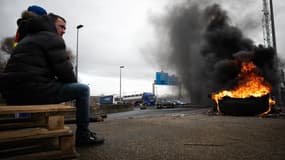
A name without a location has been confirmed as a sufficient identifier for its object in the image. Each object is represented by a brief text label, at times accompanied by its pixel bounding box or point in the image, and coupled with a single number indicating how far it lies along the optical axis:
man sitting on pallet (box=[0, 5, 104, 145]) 1.82
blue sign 30.77
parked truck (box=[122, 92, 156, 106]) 41.94
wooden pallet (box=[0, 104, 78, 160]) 1.44
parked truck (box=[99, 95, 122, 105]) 46.25
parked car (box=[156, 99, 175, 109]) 25.28
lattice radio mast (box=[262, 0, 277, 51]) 19.19
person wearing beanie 2.05
